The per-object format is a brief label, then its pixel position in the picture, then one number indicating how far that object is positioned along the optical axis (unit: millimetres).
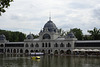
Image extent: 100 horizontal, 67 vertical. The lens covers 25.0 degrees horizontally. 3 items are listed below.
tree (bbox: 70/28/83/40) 123362
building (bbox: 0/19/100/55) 95094
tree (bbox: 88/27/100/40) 113688
